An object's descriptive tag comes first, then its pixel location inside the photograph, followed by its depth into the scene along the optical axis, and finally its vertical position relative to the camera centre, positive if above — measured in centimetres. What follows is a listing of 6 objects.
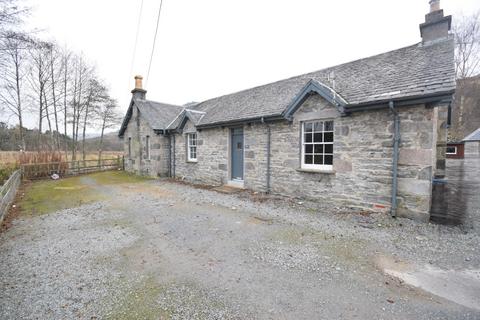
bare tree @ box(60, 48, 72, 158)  2049 +743
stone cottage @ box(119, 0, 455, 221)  575 +76
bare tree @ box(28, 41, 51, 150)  1862 +628
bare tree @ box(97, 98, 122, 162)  2469 +453
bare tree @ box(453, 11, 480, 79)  2331 +1236
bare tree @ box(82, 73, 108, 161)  2280 +599
